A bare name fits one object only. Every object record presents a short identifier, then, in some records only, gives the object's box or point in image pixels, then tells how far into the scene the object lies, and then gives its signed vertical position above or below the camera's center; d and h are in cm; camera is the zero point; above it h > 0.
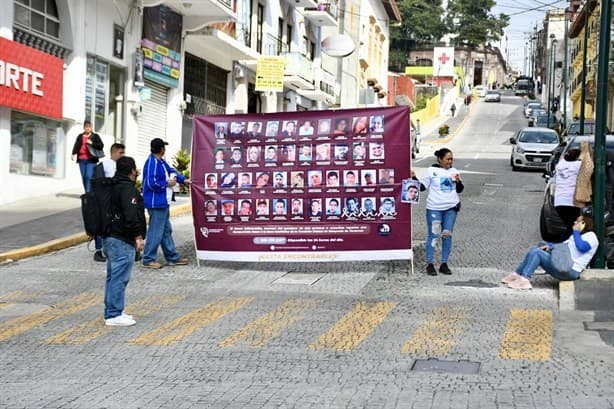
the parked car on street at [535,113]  7529 +571
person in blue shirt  1261 -24
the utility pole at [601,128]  1160 +71
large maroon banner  1241 -12
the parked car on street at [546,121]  6775 +460
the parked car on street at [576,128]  3869 +235
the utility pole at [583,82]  3556 +395
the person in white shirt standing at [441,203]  1225 -30
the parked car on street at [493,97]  10375 +929
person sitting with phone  1085 -88
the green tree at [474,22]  12044 +2087
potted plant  2344 +23
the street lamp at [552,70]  7956 +1008
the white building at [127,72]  1975 +283
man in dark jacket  916 -66
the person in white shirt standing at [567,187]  1337 -6
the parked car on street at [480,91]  11306 +1095
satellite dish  4362 +610
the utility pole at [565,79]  5203 +642
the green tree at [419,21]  11331 +1931
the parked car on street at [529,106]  8344 +700
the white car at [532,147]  3188 +121
